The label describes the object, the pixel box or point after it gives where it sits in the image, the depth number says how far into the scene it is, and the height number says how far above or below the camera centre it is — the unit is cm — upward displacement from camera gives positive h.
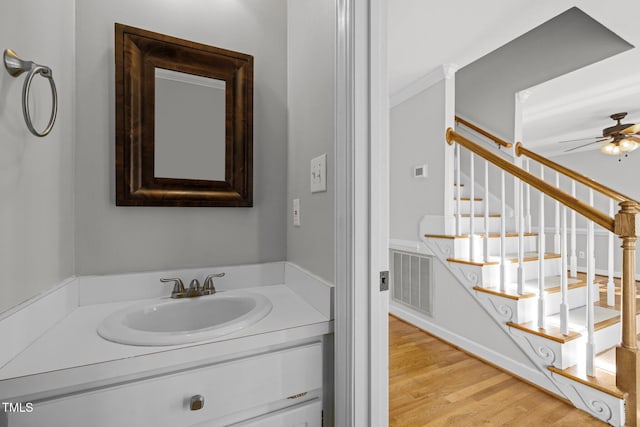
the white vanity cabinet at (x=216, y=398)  65 -48
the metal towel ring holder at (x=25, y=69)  68 +36
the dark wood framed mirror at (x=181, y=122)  110 +39
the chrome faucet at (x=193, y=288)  111 -30
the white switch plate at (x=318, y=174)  95 +14
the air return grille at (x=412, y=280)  265 -67
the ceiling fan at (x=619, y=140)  290 +77
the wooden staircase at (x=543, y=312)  163 -73
